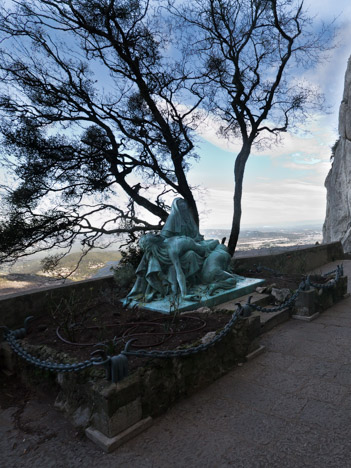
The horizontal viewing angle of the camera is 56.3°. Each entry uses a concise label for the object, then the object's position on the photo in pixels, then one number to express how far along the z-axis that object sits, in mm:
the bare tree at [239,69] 9945
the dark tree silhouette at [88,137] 8336
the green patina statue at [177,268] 5093
